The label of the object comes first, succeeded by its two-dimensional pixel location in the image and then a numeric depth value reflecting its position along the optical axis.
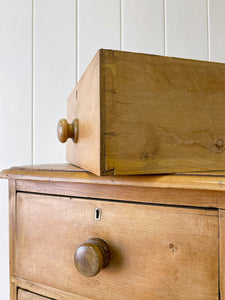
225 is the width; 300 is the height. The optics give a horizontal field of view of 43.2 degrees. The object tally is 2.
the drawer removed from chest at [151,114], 0.39
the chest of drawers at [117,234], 0.38
